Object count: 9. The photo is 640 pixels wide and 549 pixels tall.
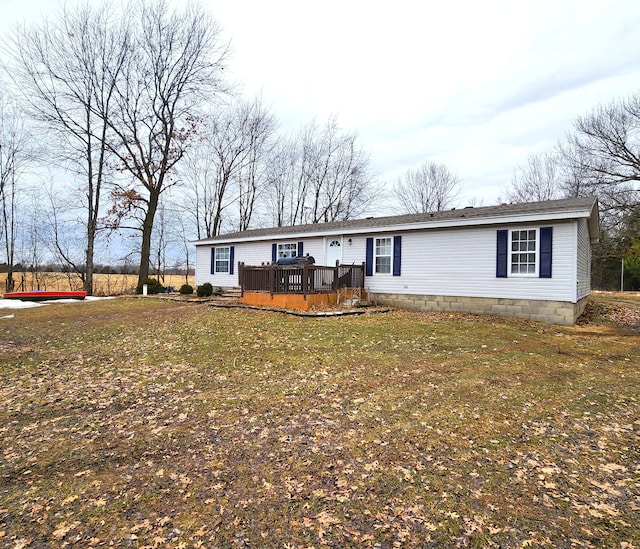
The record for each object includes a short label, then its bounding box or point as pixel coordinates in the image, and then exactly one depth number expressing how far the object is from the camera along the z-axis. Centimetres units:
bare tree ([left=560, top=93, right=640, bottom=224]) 2447
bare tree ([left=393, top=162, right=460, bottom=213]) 3375
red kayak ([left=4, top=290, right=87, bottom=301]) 1684
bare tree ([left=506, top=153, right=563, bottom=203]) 3073
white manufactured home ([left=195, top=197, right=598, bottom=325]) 1023
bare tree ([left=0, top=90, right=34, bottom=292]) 2267
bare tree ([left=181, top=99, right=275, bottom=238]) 2828
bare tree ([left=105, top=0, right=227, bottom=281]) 2123
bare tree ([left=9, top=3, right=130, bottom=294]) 1941
